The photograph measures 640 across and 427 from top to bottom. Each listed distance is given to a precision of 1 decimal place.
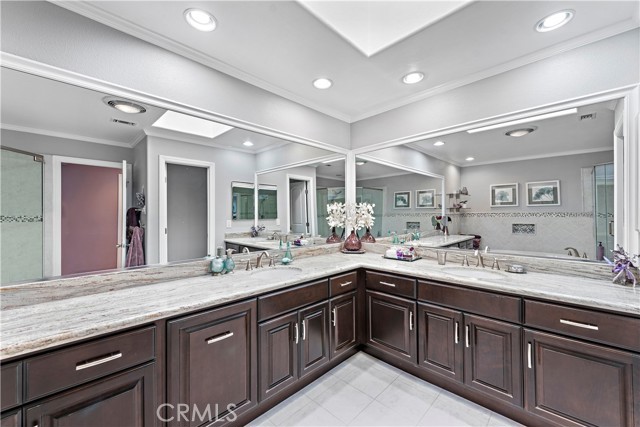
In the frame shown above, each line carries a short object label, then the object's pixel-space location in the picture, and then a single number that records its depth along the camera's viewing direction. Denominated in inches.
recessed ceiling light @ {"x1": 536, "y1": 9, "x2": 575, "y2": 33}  60.7
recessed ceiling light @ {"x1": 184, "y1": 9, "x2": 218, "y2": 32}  60.4
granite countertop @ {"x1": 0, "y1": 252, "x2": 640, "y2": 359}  41.3
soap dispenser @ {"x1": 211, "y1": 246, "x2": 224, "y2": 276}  76.5
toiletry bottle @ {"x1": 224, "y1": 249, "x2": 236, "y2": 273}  79.1
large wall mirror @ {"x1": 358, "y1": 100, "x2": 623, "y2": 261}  70.7
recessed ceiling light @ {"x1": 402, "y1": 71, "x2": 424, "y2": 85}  86.9
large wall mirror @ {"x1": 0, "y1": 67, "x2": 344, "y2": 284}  53.3
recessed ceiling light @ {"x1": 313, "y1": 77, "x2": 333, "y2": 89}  91.0
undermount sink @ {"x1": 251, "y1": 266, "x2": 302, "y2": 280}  81.7
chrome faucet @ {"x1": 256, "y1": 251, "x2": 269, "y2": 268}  90.0
